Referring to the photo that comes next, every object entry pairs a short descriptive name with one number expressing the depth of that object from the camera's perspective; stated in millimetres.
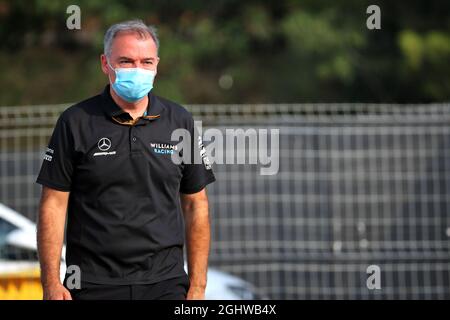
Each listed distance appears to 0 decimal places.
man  8781
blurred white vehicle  14312
